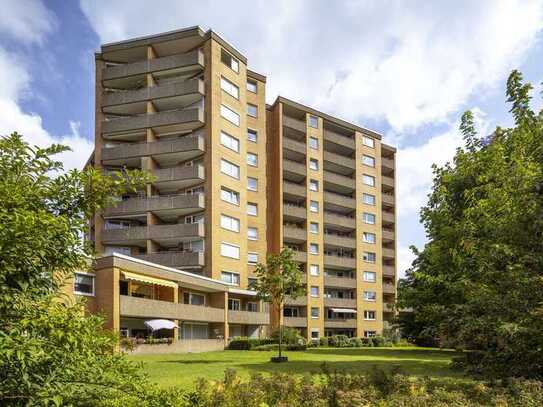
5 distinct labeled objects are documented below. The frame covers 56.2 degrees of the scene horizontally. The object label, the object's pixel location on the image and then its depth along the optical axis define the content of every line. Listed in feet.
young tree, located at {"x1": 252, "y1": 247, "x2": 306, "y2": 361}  101.60
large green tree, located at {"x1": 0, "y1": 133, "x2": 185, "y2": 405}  11.74
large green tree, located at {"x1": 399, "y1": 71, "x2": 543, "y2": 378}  38.99
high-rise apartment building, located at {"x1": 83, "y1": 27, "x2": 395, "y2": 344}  160.76
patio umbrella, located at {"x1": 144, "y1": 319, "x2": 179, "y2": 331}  116.31
